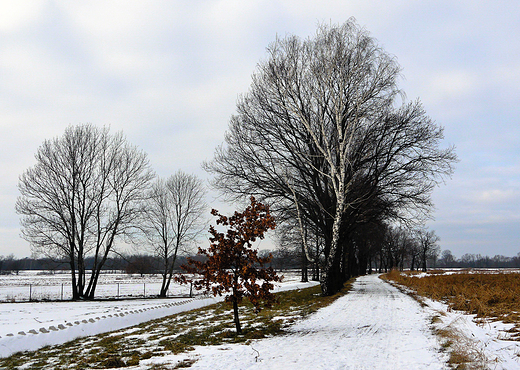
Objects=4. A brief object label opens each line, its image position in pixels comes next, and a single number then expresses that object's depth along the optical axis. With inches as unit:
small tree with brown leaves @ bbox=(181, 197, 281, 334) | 325.4
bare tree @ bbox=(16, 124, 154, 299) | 1027.9
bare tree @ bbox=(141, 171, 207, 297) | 1311.5
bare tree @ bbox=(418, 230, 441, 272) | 3116.4
